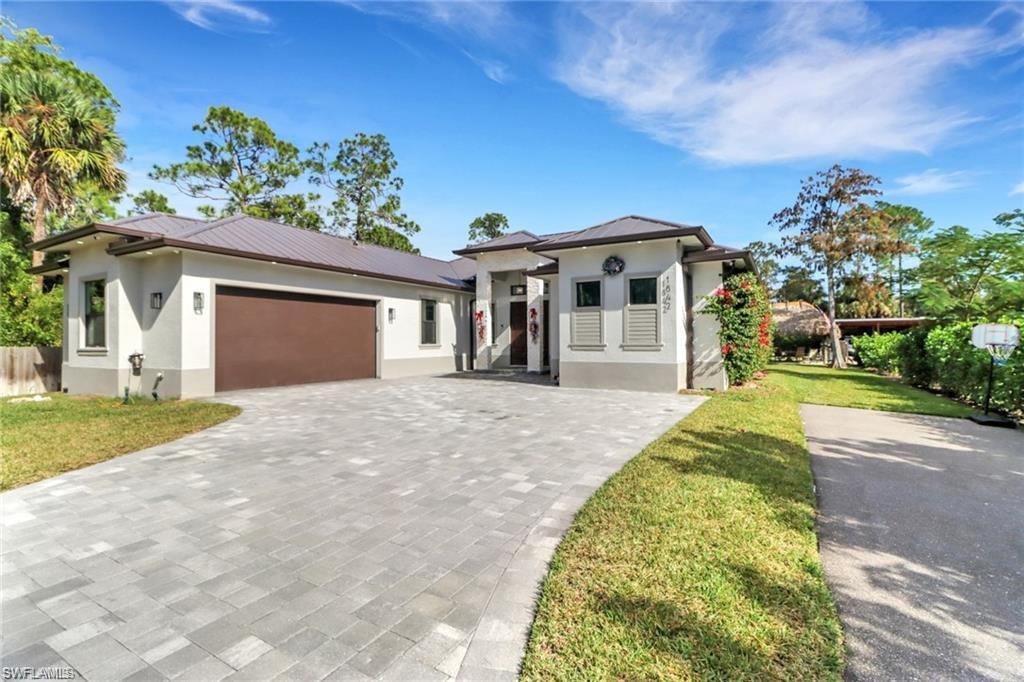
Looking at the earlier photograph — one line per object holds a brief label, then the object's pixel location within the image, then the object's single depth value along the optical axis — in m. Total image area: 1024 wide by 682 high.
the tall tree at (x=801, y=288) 32.59
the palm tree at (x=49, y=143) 12.59
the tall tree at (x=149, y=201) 24.14
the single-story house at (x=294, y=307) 9.65
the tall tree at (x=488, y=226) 42.38
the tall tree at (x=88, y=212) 17.59
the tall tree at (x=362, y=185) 28.39
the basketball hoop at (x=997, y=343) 7.00
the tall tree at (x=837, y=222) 20.70
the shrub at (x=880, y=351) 15.98
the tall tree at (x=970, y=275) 10.34
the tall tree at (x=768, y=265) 38.08
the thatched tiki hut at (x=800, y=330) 25.76
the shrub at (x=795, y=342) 27.14
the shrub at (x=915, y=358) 12.67
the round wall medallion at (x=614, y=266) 10.67
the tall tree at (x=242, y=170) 23.62
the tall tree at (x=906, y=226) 32.30
